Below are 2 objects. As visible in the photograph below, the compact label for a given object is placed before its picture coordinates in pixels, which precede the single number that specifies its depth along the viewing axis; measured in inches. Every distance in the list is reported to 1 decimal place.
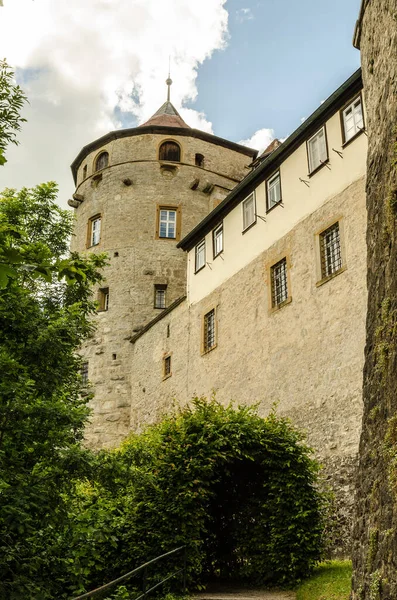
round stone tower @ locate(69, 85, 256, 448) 1039.0
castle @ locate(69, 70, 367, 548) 567.2
